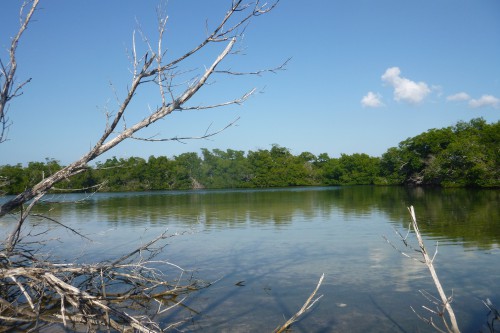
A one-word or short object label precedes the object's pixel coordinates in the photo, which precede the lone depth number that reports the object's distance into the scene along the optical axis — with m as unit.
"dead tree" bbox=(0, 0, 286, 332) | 2.72
